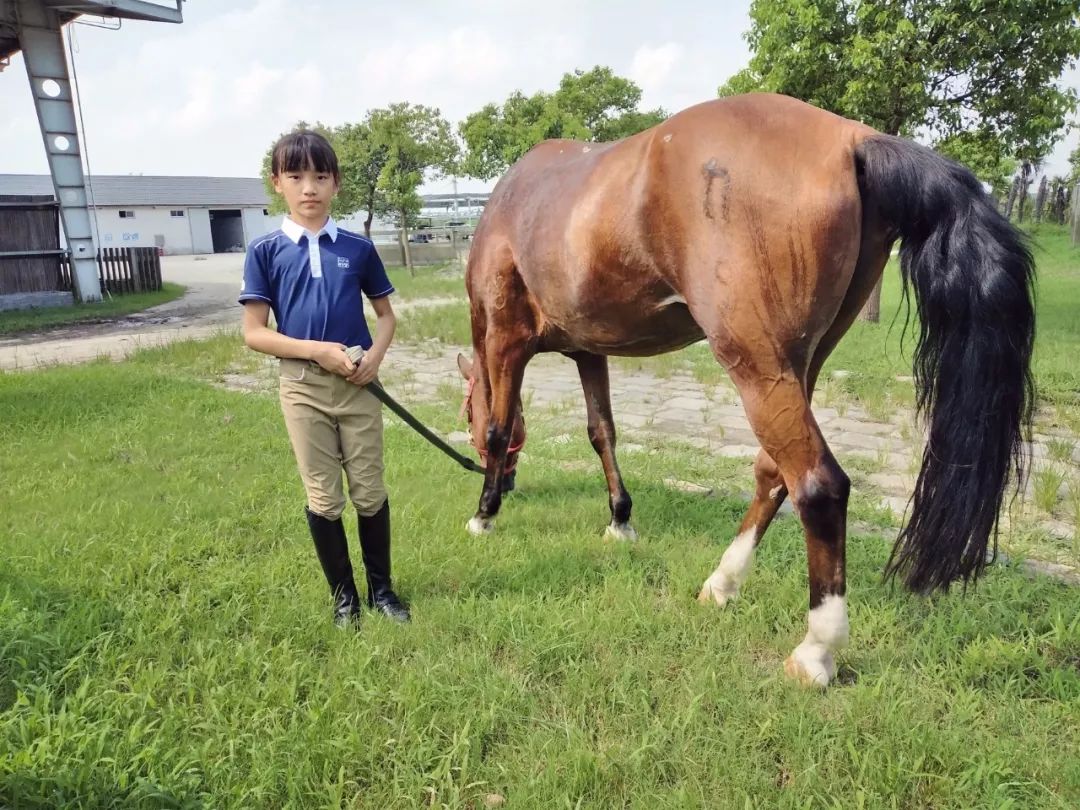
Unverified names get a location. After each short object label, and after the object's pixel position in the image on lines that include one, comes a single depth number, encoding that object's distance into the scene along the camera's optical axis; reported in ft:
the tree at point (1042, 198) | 94.53
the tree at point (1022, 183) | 84.64
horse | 7.18
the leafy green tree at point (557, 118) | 69.62
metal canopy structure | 46.09
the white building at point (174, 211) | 139.74
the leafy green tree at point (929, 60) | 26.48
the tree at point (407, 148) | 76.59
